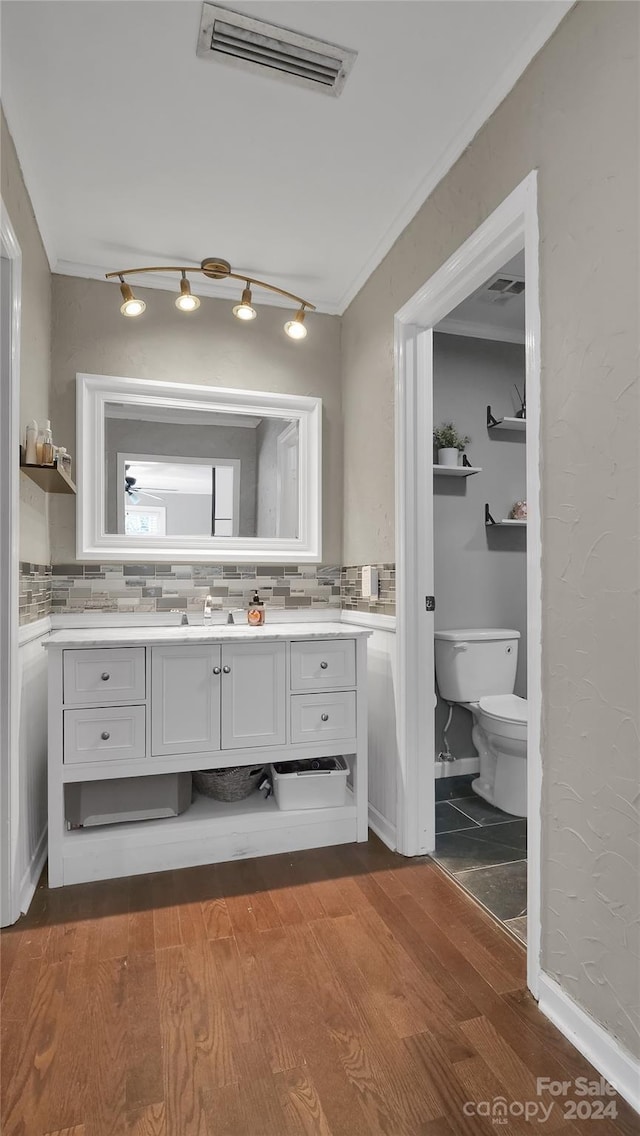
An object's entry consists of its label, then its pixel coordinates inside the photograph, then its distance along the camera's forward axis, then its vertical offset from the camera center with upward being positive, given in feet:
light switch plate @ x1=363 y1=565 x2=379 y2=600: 8.01 -0.20
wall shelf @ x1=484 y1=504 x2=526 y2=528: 9.99 +0.77
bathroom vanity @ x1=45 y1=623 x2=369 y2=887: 6.64 -1.89
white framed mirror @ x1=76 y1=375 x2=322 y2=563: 8.54 +1.44
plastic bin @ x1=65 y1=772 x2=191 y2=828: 6.91 -2.76
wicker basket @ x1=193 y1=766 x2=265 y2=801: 7.66 -2.80
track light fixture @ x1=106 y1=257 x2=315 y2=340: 7.68 +3.67
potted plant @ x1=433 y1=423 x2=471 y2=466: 9.62 +2.07
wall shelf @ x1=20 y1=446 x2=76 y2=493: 6.61 +1.08
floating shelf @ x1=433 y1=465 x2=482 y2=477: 9.55 +1.59
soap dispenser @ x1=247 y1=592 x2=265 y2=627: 8.60 -0.68
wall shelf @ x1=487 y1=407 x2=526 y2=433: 9.96 +2.46
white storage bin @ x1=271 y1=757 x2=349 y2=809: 7.51 -2.82
